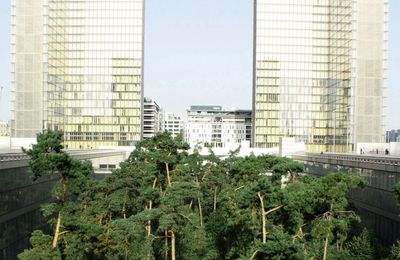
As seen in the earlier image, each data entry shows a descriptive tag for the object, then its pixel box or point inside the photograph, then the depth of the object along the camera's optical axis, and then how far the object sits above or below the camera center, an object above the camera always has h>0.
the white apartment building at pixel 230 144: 123.20 -4.32
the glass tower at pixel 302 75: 152.75 +17.90
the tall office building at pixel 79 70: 150.38 +17.91
